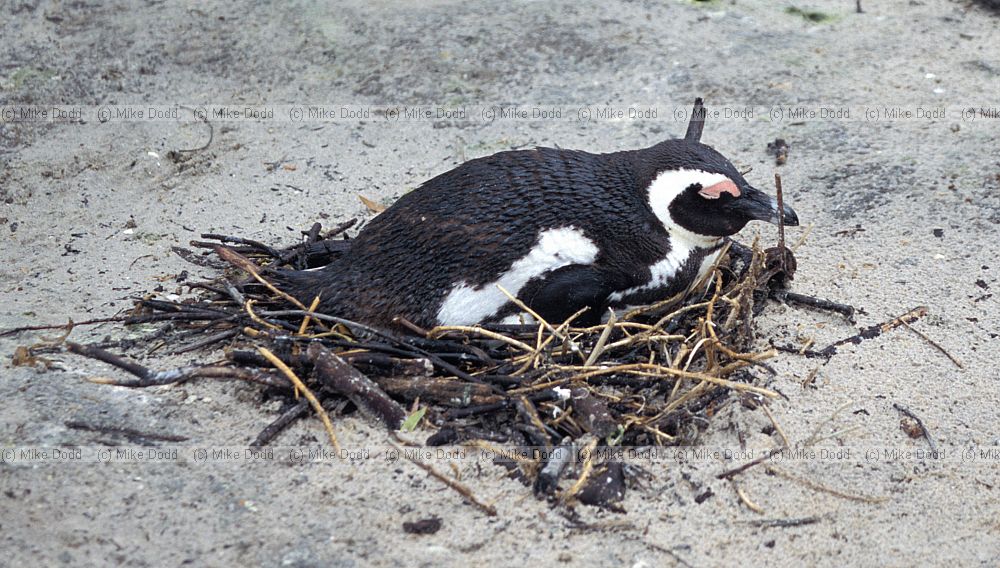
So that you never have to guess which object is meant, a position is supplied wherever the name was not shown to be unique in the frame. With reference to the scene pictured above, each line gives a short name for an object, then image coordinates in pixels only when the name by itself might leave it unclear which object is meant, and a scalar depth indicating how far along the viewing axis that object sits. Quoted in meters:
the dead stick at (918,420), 6.25
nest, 6.04
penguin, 6.77
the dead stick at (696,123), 7.82
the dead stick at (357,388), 6.11
